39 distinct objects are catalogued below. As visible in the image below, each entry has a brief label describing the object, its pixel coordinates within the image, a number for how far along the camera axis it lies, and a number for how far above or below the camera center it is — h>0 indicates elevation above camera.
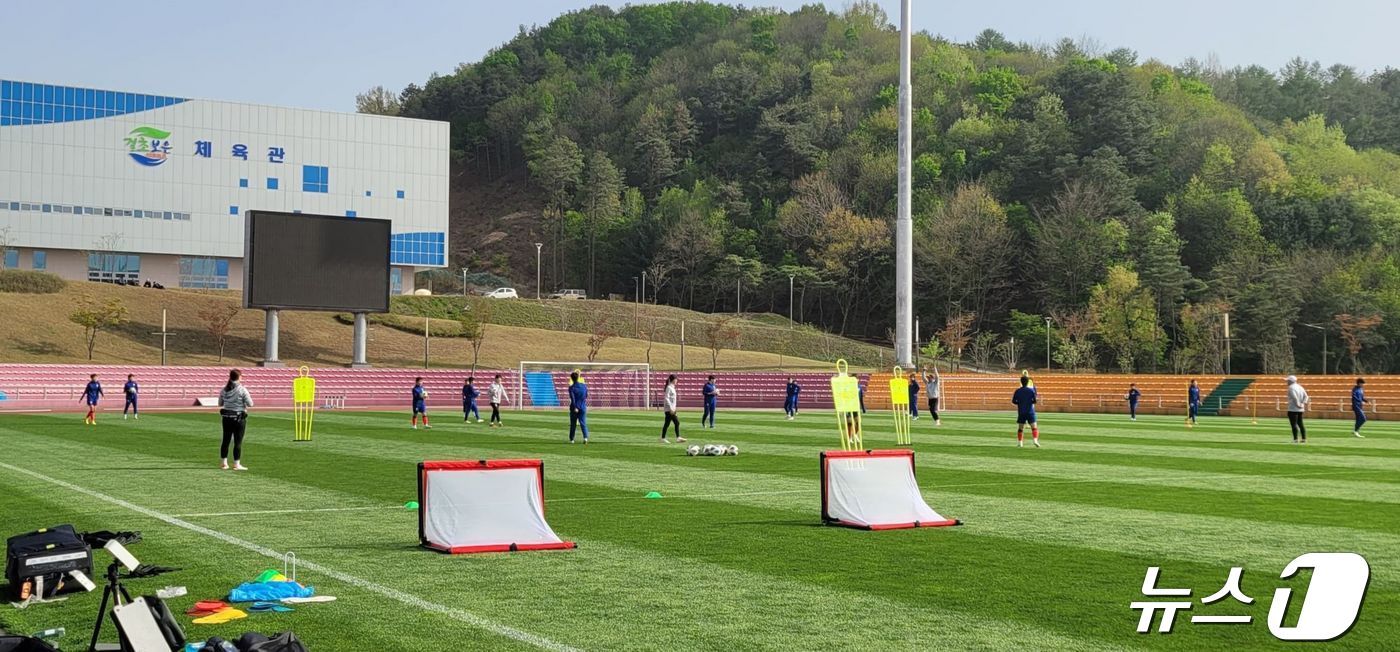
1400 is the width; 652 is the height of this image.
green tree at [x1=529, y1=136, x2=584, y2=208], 168.38 +22.99
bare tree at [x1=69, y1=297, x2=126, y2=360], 74.44 +1.76
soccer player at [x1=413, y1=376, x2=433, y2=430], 40.50 -1.47
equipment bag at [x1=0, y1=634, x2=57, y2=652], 7.43 -1.64
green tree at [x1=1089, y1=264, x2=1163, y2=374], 111.62 +3.28
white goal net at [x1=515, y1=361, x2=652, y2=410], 66.31 -1.74
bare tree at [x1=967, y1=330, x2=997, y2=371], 113.12 +0.51
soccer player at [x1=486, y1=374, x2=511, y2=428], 41.12 -1.33
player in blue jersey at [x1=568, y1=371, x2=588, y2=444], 30.75 -1.12
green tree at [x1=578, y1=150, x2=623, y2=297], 158.88 +18.66
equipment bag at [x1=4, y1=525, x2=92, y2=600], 10.23 -1.62
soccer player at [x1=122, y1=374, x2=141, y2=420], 44.81 -1.39
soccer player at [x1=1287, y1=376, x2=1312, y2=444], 32.81 -1.08
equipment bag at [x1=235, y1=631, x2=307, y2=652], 7.45 -1.63
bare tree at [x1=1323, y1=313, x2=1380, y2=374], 101.25 +2.22
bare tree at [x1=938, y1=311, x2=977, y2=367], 108.94 +1.81
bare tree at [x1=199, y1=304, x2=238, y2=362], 80.75 +1.75
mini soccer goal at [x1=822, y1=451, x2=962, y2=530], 15.12 -1.55
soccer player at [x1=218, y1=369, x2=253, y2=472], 23.08 -1.01
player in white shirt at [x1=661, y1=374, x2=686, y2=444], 31.72 -1.23
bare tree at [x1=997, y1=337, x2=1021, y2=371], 112.38 +0.26
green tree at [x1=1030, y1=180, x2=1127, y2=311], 120.38 +9.96
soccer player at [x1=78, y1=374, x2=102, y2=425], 40.81 -1.40
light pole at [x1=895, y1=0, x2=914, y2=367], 59.50 +4.79
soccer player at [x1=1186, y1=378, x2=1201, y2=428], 47.63 -1.54
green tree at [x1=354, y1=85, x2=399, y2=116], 198.12 +36.13
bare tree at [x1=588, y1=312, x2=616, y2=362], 93.31 +1.33
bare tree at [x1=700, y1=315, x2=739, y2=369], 97.49 +1.34
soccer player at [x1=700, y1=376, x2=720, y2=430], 40.09 -1.23
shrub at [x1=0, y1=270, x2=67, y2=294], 86.50 +4.16
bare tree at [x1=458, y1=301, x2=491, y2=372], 88.12 +1.34
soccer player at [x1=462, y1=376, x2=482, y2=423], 43.38 -1.41
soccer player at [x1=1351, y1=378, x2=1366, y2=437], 37.28 -1.22
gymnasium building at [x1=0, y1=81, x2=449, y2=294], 105.62 +13.99
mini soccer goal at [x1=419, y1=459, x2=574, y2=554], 13.35 -1.58
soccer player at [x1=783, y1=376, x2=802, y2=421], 49.47 -1.58
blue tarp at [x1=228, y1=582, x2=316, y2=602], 10.20 -1.85
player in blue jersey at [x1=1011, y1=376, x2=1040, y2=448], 30.05 -1.07
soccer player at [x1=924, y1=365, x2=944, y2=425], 43.56 -1.12
